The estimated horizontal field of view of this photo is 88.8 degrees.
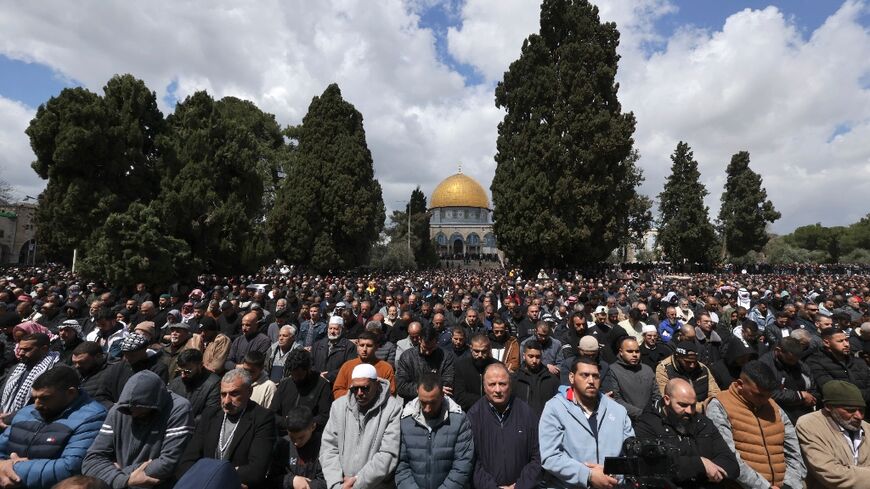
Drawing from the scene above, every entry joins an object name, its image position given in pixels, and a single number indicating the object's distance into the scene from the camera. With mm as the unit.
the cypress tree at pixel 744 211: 39000
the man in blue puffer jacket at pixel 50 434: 2654
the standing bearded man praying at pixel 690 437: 2693
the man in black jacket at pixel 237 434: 2900
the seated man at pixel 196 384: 3619
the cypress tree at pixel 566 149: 23016
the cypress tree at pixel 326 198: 26531
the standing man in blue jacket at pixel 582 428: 2854
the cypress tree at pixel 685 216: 35188
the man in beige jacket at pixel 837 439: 2838
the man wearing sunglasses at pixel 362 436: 2986
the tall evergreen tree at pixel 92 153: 13367
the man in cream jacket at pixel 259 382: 3979
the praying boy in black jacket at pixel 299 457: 2961
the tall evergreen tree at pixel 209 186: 14970
